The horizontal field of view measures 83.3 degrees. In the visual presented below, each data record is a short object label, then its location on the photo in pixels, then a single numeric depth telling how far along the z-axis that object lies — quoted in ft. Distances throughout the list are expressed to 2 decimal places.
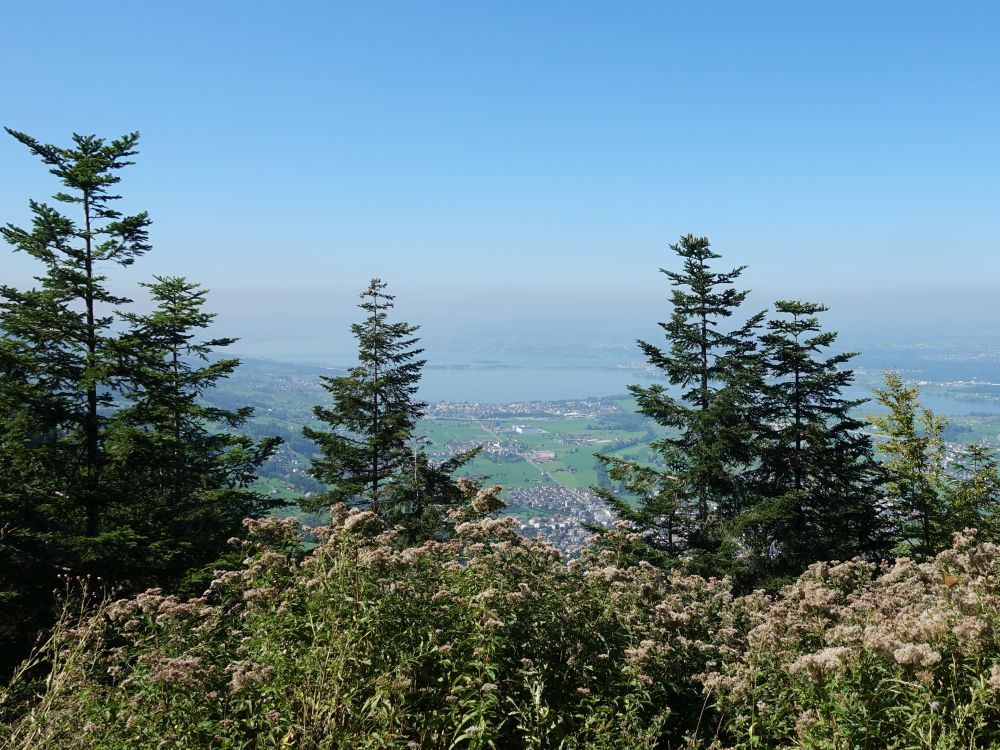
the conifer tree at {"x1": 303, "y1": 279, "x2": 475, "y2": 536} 56.18
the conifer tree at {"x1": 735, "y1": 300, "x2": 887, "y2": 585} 51.93
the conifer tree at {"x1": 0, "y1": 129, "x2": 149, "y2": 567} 35.70
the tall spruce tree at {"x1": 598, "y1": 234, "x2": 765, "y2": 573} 52.54
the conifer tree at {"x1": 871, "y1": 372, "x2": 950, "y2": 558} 60.54
